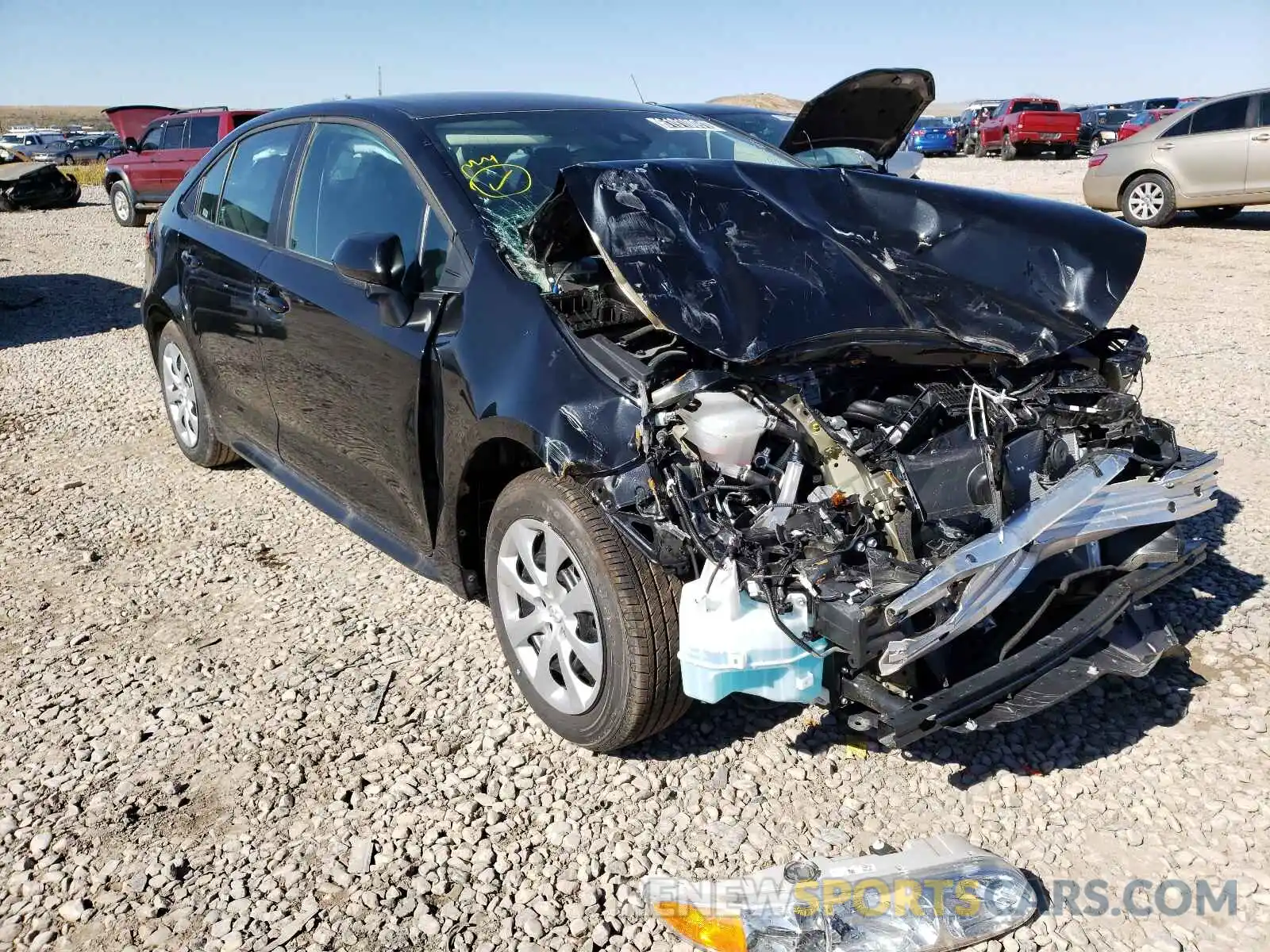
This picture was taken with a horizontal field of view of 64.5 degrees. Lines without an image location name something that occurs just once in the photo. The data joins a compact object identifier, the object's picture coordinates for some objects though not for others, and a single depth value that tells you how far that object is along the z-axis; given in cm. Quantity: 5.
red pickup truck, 2867
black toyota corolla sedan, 250
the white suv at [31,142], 3934
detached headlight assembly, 228
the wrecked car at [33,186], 1898
